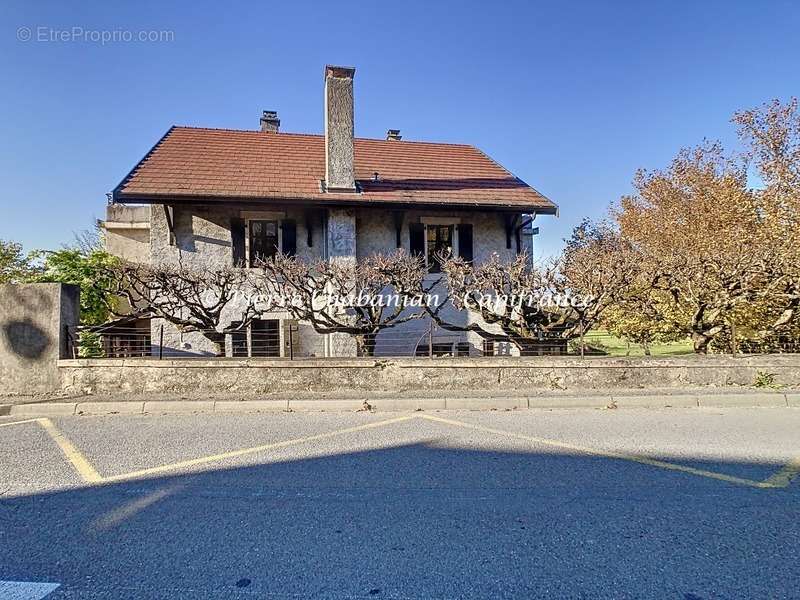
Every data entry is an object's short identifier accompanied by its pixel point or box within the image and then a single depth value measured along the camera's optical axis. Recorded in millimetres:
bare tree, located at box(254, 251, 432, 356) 9797
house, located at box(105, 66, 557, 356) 12872
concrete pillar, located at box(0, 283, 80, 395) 8164
